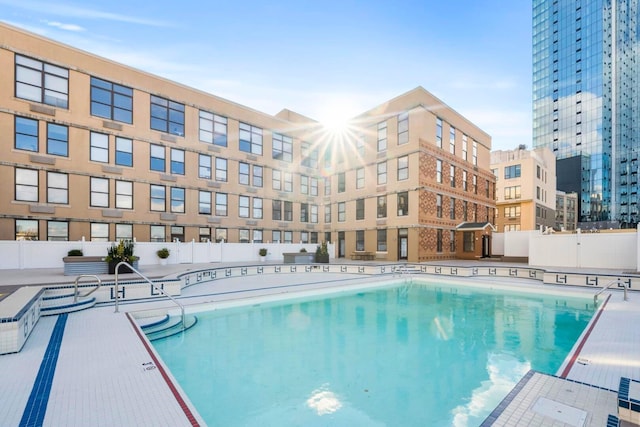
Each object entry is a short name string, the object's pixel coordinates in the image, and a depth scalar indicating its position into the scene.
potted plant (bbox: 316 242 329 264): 21.33
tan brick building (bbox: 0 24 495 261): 17.28
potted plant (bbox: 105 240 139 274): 12.23
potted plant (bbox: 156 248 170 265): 18.45
